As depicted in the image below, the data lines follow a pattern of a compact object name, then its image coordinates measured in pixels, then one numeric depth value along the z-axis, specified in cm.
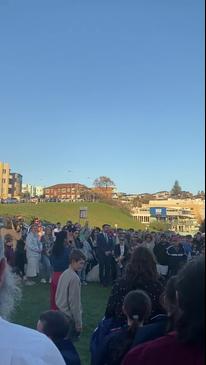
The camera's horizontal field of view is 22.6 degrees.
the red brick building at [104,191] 12039
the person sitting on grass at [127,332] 338
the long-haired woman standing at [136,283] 430
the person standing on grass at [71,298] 638
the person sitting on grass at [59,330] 386
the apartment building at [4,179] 12338
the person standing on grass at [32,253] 1522
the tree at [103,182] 12125
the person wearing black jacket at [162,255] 1406
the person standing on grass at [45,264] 1580
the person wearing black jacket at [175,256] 1404
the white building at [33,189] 18185
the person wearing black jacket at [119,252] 1559
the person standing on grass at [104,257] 1605
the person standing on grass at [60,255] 858
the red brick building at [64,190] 15060
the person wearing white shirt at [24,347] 171
